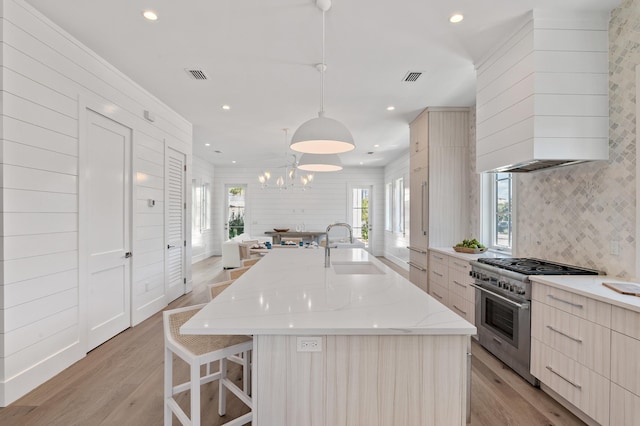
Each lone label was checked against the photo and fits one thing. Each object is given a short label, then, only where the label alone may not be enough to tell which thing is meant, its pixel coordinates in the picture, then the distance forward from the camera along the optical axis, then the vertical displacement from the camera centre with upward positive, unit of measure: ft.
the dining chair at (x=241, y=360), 6.78 -3.29
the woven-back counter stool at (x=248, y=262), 11.79 -1.90
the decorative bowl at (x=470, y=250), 11.80 -1.38
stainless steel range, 7.89 -2.45
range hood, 7.72 +3.11
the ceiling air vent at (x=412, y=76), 10.88 +4.79
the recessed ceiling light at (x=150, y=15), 7.72 +4.82
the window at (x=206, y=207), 28.86 +0.42
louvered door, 14.60 -0.58
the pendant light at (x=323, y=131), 6.94 +1.79
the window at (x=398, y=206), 26.04 +0.58
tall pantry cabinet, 14.15 +1.70
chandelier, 29.01 +3.38
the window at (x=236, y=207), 30.99 +0.40
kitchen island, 4.30 -2.22
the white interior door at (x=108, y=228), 9.72 -0.55
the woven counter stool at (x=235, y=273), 9.20 -1.85
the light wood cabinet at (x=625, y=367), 5.32 -2.65
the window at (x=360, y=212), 31.19 +0.04
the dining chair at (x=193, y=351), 4.77 -2.27
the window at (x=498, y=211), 12.14 +0.10
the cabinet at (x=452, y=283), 10.78 -2.66
